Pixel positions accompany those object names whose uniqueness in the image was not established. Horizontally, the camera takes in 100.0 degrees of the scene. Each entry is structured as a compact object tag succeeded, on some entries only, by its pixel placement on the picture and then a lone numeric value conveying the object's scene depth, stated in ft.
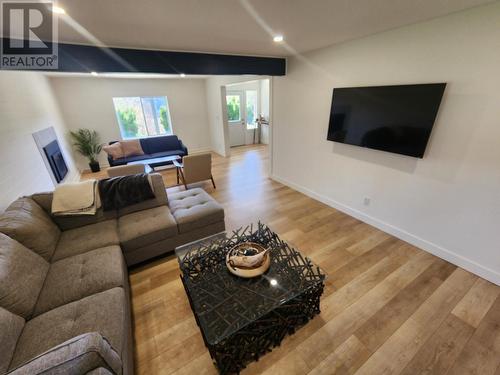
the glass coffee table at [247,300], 4.15
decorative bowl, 4.99
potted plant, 16.85
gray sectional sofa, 3.01
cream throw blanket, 6.57
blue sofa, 17.42
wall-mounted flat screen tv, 6.51
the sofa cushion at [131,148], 16.68
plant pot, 17.35
